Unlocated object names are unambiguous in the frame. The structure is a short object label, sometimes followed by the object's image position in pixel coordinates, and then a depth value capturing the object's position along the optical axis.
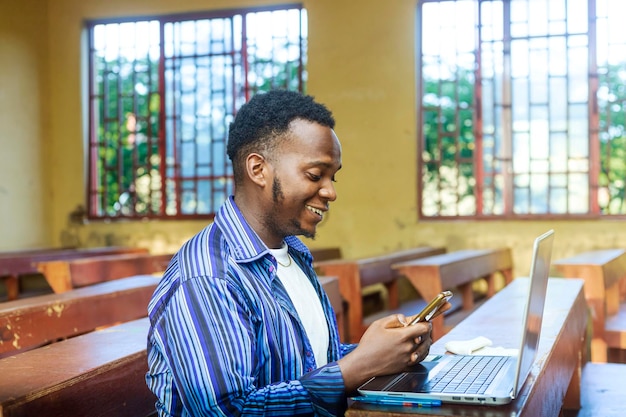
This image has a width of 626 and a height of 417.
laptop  1.32
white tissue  1.80
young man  1.42
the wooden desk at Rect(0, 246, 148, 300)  5.66
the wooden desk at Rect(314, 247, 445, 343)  4.50
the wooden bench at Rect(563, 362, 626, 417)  2.64
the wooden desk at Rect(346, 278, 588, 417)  1.33
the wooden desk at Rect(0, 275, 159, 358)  2.65
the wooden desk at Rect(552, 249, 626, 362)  4.15
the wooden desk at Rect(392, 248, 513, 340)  4.35
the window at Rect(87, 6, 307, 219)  7.04
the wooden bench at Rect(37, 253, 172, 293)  4.67
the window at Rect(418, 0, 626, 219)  6.32
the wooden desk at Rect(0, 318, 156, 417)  1.55
